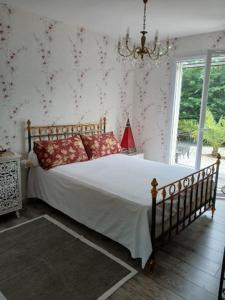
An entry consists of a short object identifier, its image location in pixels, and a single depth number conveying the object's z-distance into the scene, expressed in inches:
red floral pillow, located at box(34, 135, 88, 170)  119.8
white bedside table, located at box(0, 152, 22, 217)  108.0
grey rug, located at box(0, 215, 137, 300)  72.5
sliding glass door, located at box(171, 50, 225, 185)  144.7
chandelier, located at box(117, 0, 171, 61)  90.6
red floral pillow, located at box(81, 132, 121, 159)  138.3
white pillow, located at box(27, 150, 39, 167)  122.0
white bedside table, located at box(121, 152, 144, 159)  171.5
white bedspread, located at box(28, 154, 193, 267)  83.1
